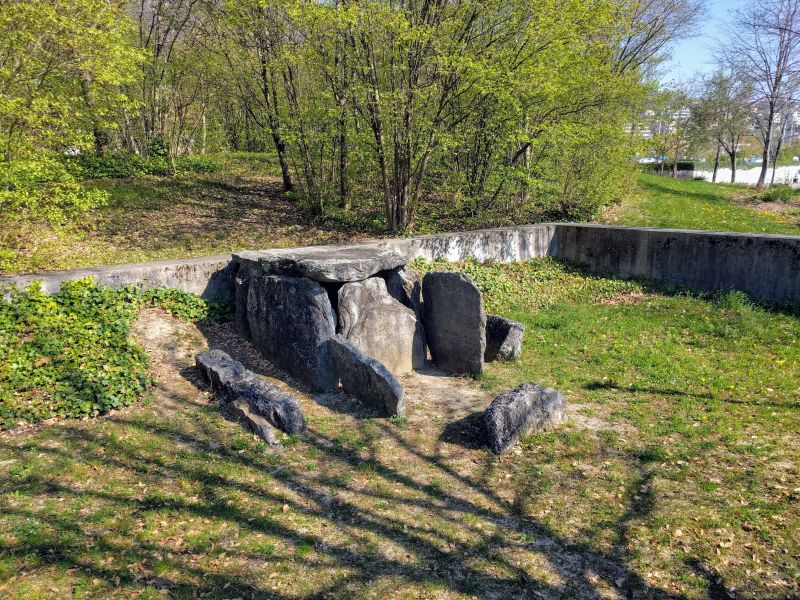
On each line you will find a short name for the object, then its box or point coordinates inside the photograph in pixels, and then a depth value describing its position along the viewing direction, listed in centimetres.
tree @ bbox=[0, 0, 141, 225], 828
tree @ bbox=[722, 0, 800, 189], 2220
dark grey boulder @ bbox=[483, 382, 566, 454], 623
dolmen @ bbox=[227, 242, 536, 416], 802
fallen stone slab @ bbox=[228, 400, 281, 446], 630
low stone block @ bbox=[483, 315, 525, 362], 888
